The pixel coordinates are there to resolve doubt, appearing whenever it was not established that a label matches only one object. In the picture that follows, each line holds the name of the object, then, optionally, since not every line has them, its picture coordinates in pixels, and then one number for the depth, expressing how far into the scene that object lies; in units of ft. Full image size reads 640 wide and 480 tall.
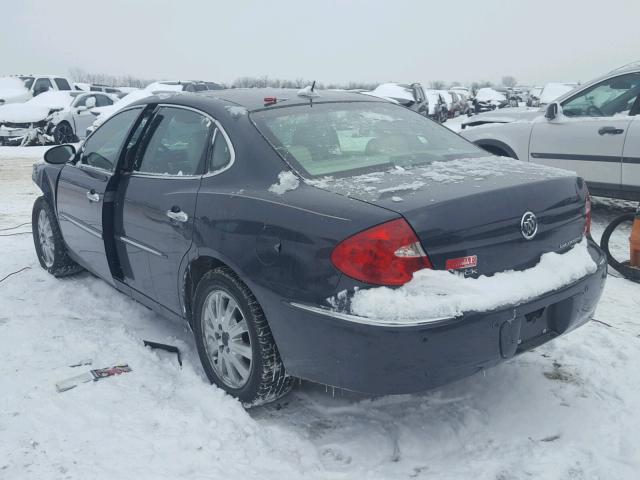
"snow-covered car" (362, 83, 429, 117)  54.75
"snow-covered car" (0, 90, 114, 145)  56.90
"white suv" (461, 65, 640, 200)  20.84
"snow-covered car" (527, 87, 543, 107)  118.05
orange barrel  15.84
